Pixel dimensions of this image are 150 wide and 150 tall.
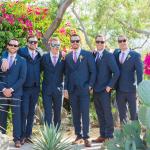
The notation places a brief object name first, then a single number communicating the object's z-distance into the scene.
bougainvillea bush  6.26
